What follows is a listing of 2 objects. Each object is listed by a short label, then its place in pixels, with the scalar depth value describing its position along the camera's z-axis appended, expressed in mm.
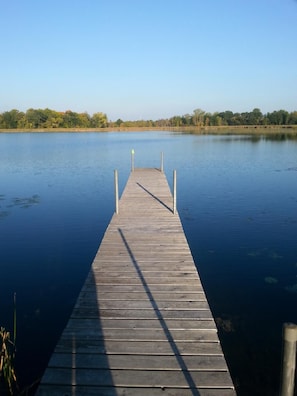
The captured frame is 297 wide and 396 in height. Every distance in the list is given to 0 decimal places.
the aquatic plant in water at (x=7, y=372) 3908
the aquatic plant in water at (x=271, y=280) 8031
